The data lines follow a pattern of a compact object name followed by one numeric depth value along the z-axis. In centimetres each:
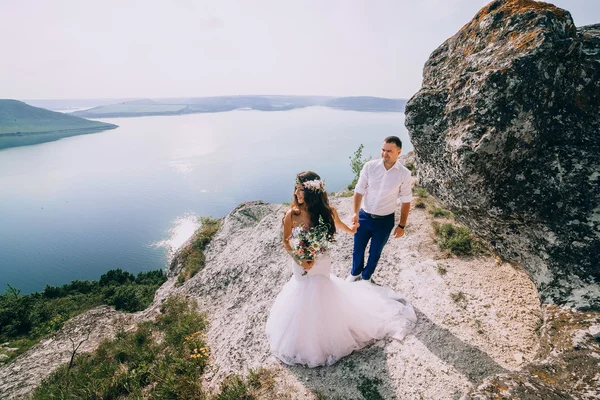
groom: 542
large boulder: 383
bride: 502
